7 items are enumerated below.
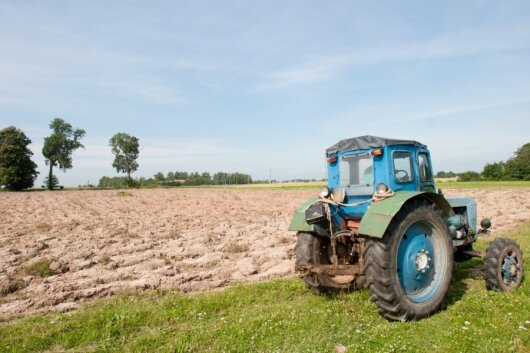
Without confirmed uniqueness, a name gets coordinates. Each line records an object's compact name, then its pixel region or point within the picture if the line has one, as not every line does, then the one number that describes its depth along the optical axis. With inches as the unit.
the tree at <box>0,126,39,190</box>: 2082.9
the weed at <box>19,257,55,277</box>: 277.1
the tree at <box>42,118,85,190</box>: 2458.2
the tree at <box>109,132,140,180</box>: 2935.5
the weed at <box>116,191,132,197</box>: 1509.4
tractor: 180.7
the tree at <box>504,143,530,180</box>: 2186.3
